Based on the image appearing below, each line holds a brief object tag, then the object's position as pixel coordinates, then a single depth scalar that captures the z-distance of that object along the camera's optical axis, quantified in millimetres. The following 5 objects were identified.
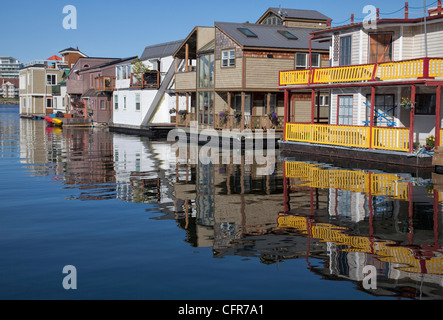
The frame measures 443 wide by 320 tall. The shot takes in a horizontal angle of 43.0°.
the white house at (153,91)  55844
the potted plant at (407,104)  27062
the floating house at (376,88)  27156
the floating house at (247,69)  40969
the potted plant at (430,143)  26616
